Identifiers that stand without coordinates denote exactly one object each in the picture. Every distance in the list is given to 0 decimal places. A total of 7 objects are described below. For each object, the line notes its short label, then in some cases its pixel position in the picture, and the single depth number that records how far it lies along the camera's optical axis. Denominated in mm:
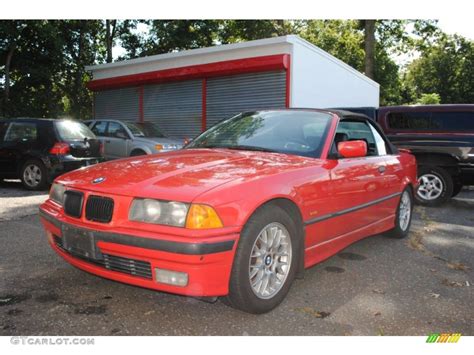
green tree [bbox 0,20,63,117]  18891
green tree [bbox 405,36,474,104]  44531
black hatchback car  8352
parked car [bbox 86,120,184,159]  10984
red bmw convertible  2545
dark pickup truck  7617
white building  12438
